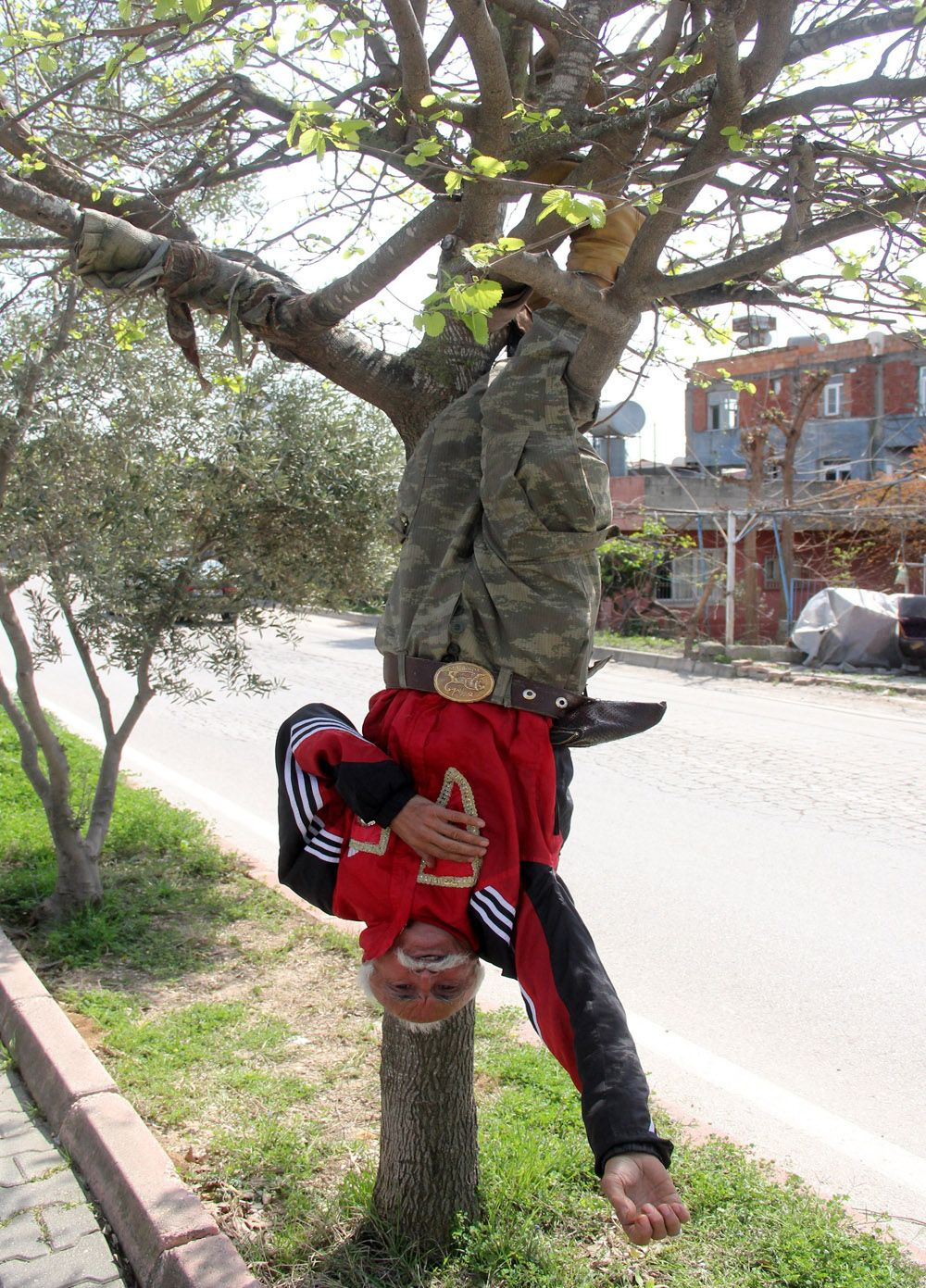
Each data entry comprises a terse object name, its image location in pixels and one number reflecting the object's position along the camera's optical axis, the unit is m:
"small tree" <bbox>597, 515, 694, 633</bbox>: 21.25
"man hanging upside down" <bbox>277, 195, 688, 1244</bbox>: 2.37
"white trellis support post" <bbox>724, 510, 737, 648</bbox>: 17.75
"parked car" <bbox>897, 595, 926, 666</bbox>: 17.44
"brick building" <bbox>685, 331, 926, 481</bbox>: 26.41
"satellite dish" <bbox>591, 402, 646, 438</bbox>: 14.59
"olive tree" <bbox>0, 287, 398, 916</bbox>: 5.21
